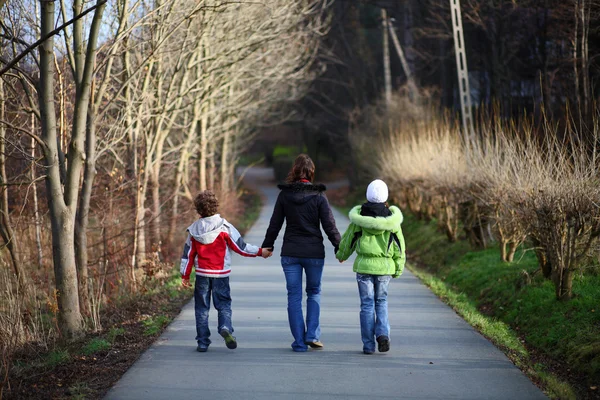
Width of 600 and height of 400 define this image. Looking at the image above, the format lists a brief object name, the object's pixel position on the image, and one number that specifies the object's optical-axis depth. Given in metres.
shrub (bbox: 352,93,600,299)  18.28
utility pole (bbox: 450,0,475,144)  36.61
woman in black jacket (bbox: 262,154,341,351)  15.28
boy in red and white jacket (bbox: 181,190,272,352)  15.34
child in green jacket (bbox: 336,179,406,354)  15.02
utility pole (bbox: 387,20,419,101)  64.42
